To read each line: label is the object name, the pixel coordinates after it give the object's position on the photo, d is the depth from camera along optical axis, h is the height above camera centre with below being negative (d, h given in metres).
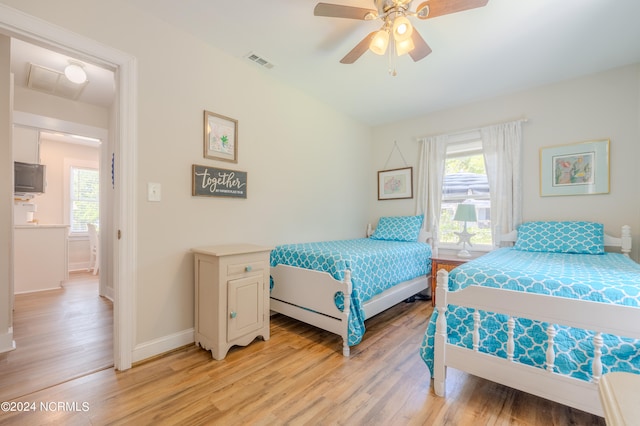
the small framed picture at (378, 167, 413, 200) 3.78 +0.41
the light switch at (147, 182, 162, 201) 1.91 +0.14
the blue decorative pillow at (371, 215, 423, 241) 3.40 -0.22
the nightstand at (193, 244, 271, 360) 1.85 -0.62
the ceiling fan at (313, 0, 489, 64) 1.54 +1.18
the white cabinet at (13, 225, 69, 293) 3.41 -0.62
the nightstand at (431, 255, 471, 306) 2.90 -0.56
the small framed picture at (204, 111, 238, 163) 2.23 +0.64
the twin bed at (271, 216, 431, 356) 2.01 -0.59
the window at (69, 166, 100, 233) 5.12 +0.26
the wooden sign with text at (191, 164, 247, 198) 2.15 +0.25
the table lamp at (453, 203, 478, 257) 2.96 -0.06
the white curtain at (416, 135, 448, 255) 3.49 +0.43
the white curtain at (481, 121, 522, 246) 2.97 +0.45
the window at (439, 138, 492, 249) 3.24 +0.27
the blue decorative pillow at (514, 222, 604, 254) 2.40 -0.23
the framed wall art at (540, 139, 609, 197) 2.59 +0.45
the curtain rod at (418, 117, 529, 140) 2.95 +1.02
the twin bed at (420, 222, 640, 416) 1.18 -0.57
